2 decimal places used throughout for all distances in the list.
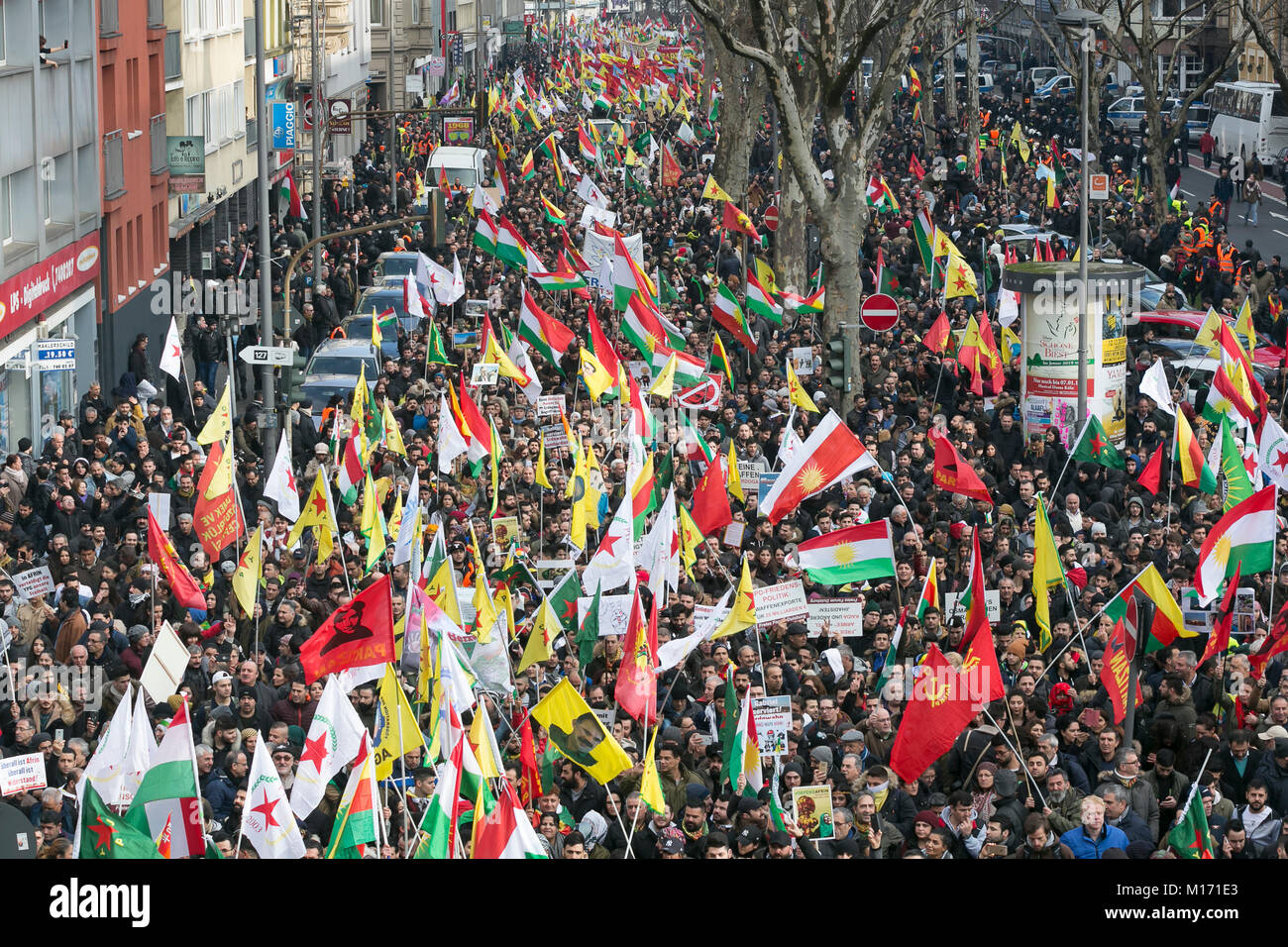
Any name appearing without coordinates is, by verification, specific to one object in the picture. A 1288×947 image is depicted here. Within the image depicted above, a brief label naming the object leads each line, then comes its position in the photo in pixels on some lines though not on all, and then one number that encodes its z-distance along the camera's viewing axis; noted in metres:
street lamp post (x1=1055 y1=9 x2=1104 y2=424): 24.17
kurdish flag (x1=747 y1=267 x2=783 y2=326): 27.55
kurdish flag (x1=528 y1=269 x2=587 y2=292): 28.48
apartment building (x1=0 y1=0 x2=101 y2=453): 26.67
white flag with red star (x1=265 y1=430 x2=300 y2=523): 17.42
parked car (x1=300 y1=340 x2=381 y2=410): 26.95
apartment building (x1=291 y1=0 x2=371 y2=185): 56.03
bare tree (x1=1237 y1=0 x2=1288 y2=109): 33.59
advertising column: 24.52
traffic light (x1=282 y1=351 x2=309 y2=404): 24.36
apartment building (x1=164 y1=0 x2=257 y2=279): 38.12
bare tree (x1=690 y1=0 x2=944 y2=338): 27.27
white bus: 58.50
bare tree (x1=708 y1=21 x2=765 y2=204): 44.59
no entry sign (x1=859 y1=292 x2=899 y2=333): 24.56
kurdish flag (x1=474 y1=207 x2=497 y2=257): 29.70
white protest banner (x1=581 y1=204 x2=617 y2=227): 33.19
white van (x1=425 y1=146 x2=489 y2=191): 47.75
